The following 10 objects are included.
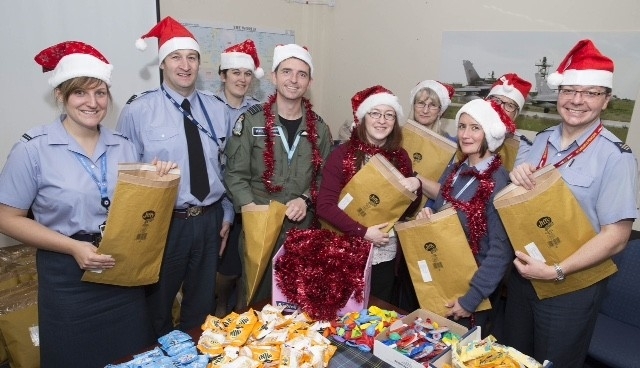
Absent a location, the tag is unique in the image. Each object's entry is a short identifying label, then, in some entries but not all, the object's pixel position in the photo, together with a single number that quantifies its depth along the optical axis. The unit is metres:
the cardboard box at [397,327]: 1.34
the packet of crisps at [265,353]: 1.34
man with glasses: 1.56
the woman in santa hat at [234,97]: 2.64
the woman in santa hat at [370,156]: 2.06
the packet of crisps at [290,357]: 1.30
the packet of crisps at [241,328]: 1.42
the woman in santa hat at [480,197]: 1.75
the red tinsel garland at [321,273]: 1.59
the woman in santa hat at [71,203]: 1.55
